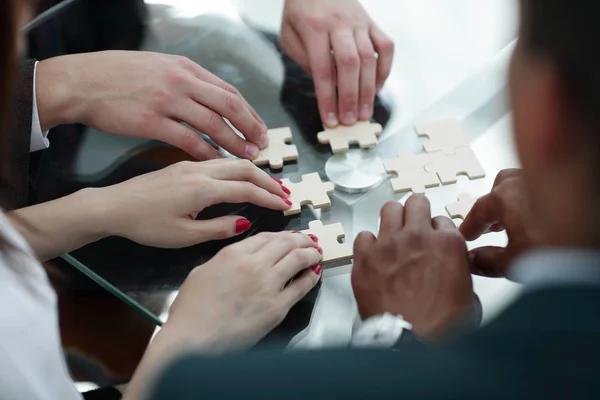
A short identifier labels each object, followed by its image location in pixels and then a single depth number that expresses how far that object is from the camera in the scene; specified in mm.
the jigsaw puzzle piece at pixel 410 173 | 1224
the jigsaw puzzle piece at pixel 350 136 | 1301
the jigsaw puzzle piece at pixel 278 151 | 1281
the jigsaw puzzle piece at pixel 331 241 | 1116
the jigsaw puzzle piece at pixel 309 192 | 1198
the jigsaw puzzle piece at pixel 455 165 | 1231
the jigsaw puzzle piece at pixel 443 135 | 1283
